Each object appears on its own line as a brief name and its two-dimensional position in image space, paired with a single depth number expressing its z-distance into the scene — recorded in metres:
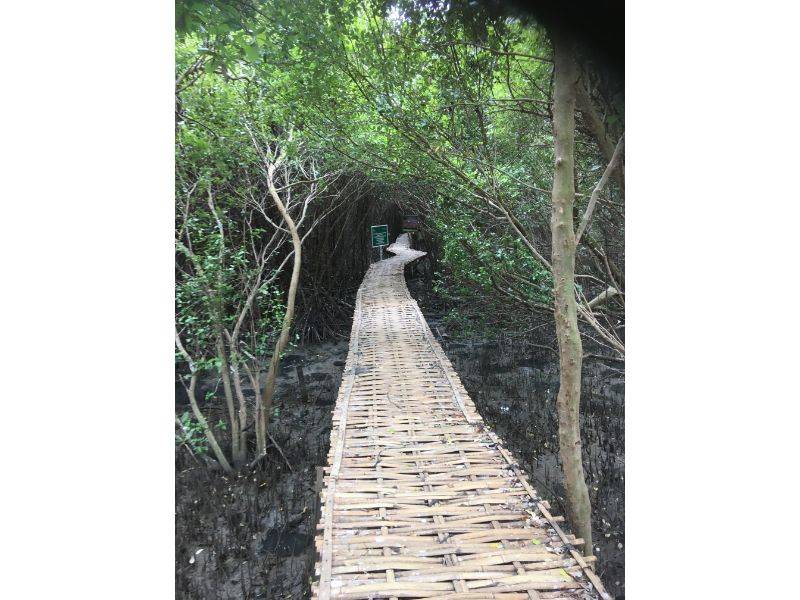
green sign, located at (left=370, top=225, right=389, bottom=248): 7.40
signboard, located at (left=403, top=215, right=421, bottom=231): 9.40
